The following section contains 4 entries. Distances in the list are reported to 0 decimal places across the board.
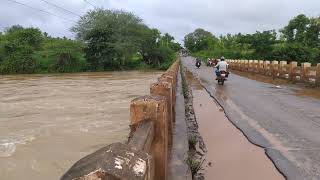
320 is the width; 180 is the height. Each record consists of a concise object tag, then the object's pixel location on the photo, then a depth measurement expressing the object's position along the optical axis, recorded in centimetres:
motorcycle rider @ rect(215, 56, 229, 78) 1413
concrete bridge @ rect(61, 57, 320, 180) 124
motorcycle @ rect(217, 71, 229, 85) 1399
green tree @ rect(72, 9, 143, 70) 3583
